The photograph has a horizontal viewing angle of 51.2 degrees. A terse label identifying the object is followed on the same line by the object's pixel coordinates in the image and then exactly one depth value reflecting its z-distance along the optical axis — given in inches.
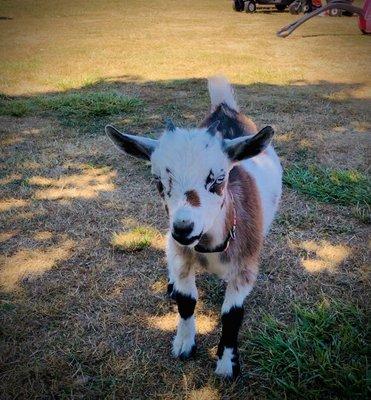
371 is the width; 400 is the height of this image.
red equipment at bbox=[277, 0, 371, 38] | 125.2
